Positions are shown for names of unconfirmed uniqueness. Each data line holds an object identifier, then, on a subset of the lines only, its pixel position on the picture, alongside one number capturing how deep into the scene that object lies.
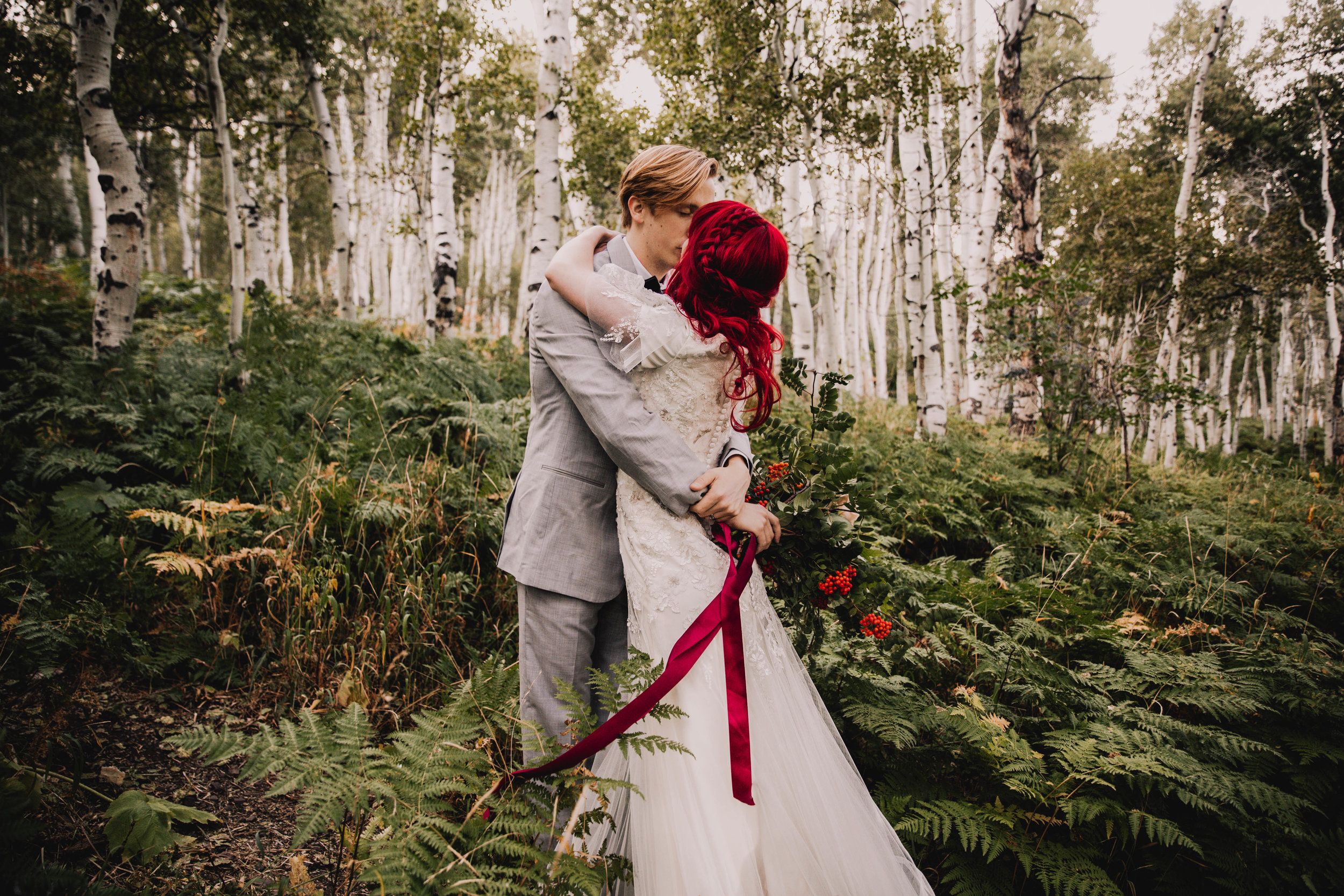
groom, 1.69
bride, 1.42
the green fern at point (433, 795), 1.18
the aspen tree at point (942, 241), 11.54
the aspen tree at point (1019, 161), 8.38
